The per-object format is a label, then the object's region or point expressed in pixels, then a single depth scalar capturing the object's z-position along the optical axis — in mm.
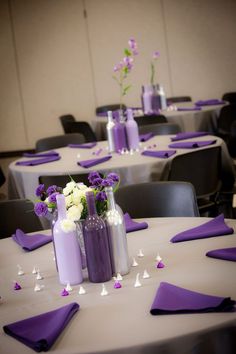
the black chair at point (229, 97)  9164
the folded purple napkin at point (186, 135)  4586
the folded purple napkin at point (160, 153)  3954
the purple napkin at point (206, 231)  2164
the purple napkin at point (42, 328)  1448
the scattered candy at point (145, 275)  1843
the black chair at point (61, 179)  3513
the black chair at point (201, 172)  3653
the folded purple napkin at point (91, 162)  3921
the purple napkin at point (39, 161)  4344
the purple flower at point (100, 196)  1837
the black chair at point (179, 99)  8625
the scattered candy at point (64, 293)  1785
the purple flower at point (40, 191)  1928
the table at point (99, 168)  3812
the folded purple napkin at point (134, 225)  2404
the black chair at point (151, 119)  5852
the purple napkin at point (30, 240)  2340
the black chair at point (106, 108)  8750
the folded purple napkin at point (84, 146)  4824
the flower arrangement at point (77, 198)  1842
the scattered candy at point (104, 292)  1747
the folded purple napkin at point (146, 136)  4765
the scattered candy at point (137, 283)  1778
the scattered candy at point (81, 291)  1783
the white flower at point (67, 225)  1837
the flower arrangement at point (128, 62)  4191
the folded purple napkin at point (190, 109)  6668
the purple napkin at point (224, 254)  1873
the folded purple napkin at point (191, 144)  4156
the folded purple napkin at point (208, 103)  7070
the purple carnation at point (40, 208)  1846
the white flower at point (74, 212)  1830
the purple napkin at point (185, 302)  1505
